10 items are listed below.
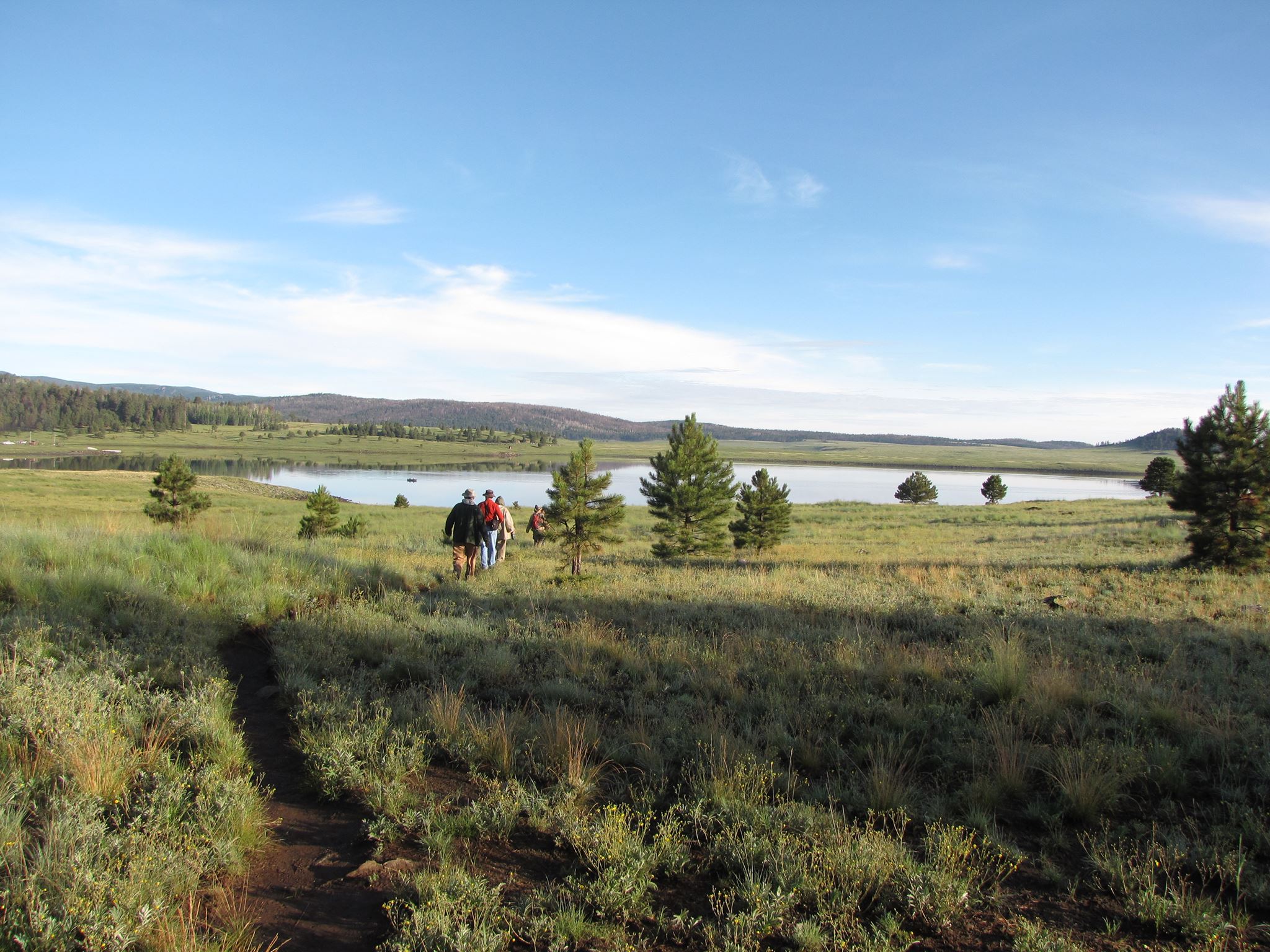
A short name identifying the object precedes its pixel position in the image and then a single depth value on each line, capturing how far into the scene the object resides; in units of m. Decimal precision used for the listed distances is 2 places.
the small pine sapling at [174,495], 28.06
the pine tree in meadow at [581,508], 17.56
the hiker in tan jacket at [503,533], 15.14
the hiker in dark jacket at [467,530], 13.09
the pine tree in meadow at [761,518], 26.53
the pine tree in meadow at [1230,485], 15.89
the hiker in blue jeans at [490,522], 14.01
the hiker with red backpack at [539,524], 18.11
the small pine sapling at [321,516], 24.59
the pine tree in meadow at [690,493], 26.19
